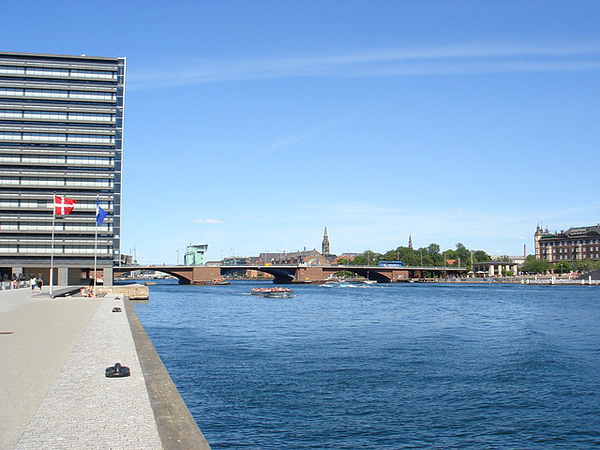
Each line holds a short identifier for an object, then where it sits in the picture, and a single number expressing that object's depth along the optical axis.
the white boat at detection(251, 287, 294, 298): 110.88
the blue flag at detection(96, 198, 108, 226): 68.50
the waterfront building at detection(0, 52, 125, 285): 117.88
